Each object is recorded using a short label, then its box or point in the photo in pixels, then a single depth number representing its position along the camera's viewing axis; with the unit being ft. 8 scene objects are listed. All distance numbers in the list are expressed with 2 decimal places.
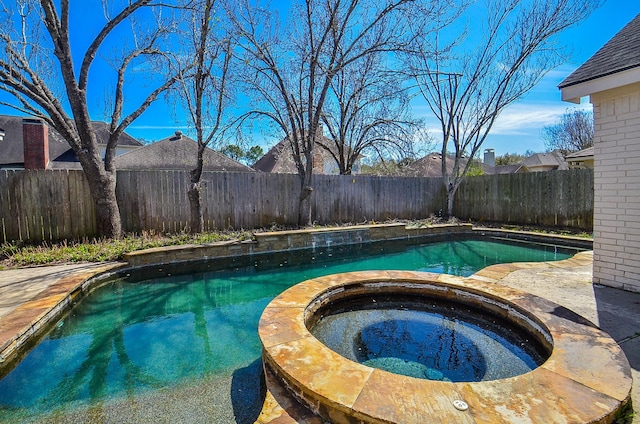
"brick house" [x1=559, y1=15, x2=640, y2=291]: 10.85
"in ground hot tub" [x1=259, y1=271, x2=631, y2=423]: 5.07
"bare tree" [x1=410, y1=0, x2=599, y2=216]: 29.37
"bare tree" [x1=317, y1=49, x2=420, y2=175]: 33.32
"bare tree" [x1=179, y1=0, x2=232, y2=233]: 21.81
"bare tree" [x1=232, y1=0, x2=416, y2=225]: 24.91
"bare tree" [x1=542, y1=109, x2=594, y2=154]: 78.07
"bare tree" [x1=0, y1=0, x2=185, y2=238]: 18.06
